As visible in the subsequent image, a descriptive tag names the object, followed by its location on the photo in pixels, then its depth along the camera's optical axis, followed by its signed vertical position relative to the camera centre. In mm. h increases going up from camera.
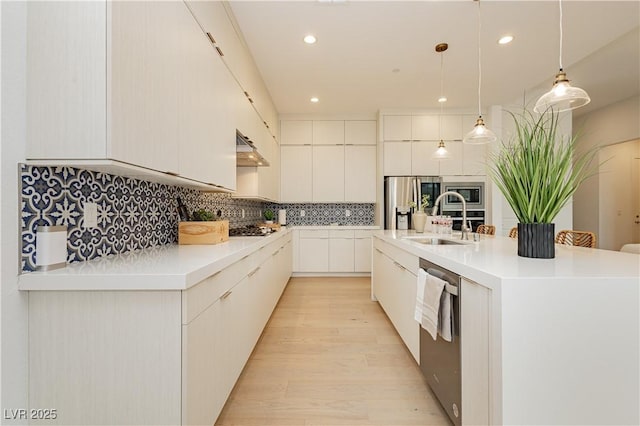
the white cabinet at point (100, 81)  1021 +492
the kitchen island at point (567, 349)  969 -452
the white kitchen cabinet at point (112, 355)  992 -488
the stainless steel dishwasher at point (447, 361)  1336 -761
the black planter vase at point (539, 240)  1344 -123
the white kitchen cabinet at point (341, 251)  4836 -621
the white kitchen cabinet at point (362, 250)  4824 -604
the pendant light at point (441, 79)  2922 +1682
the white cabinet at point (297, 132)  5008 +1404
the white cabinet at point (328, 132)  5000 +1404
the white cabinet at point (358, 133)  5004 +1389
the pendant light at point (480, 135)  2564 +704
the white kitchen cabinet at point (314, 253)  4855 -658
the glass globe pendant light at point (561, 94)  1708 +726
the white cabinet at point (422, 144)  4727 +1137
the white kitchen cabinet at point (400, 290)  1969 -639
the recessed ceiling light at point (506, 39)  2809 +1708
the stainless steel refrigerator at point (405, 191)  4660 +367
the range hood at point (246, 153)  2645 +580
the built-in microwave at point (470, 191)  4691 +370
